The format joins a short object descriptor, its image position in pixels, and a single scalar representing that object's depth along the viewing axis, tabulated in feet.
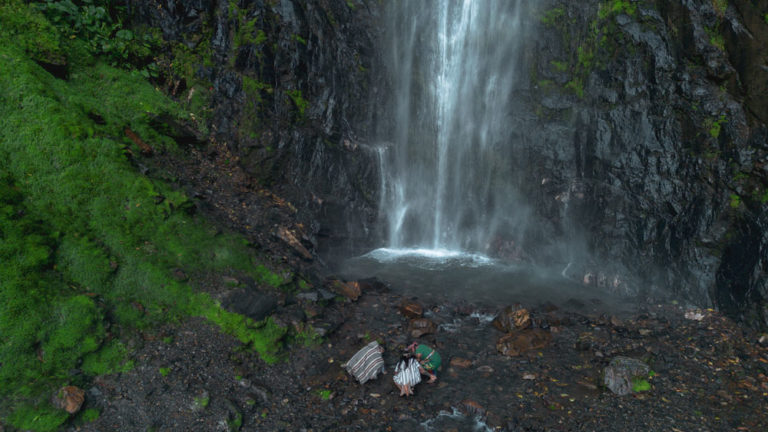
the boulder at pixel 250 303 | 28.76
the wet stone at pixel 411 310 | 36.24
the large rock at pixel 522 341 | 31.30
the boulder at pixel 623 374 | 25.85
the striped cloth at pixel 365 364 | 26.04
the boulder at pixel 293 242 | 41.27
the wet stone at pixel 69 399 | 20.08
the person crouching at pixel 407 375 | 25.22
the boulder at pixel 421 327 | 33.32
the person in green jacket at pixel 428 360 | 26.91
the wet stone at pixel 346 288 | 38.19
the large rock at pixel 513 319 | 35.14
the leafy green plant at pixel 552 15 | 57.82
